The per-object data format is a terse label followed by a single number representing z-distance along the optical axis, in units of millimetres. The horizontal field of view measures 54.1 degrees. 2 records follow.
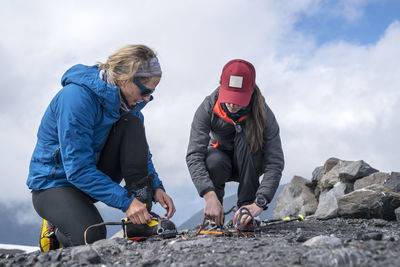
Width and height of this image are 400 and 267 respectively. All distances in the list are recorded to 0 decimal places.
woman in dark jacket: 3932
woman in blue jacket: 3326
